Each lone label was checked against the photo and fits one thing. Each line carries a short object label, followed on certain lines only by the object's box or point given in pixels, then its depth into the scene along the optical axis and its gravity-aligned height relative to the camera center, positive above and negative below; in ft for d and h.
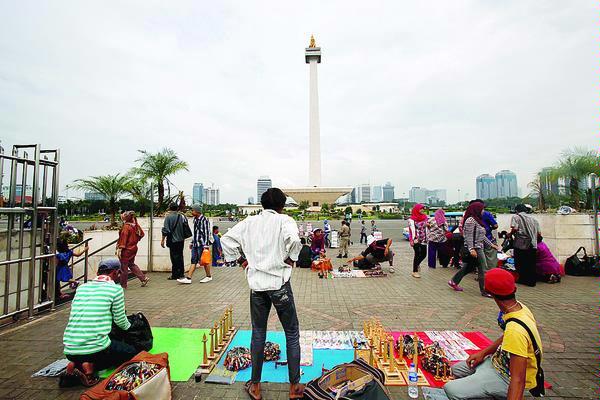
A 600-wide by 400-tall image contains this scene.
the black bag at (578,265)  28.35 -4.77
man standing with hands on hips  9.79 -2.02
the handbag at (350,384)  8.15 -4.72
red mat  11.58 -5.80
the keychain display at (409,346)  12.64 -5.51
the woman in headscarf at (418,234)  28.25 -1.90
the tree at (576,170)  35.73 +5.13
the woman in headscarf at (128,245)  24.39 -2.54
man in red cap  7.30 -3.77
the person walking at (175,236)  26.91 -1.97
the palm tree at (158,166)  43.62 +6.64
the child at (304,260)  34.45 -5.18
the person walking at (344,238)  41.83 -3.34
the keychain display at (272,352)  12.40 -5.57
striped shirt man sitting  10.60 -3.97
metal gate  16.84 -1.33
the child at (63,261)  21.70 -3.35
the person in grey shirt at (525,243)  24.13 -2.35
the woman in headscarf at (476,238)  21.71 -1.78
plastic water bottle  10.04 -5.79
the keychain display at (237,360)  11.72 -5.62
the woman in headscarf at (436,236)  31.09 -2.34
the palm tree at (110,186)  47.19 +4.17
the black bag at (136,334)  12.14 -4.85
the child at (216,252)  37.06 -4.70
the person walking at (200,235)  28.35 -2.00
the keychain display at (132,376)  8.63 -4.70
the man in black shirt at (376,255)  31.50 -4.25
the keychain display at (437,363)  11.25 -5.57
